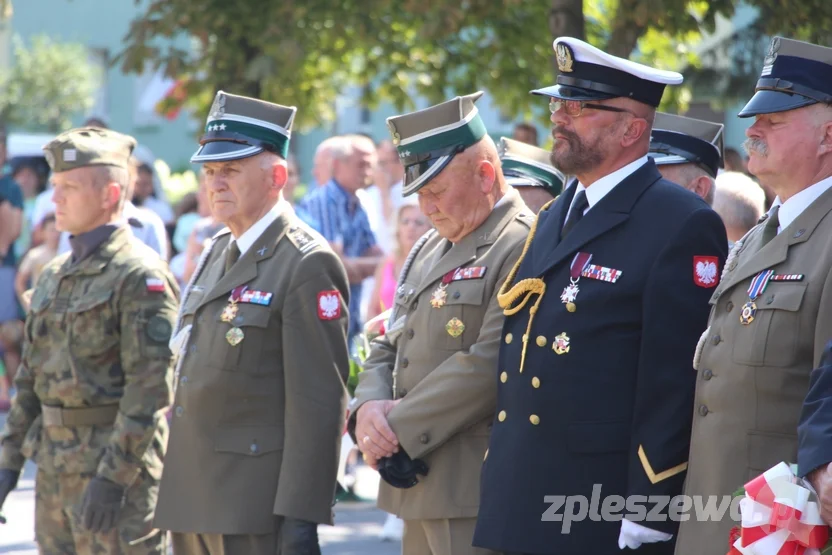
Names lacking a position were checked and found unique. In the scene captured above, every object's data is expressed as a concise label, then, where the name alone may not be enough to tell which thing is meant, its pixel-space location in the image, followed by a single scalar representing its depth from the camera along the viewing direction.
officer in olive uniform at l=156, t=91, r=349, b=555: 9.56
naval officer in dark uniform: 7.40
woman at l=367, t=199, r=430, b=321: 16.95
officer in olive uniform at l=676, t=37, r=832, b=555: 6.68
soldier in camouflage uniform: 10.78
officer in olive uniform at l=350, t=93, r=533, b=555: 8.57
